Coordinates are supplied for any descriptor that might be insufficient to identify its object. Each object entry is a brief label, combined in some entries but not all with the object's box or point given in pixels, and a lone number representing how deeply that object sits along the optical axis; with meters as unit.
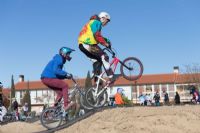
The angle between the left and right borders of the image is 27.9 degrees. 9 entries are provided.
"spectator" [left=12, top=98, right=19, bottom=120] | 27.67
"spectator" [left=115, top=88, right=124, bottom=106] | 15.33
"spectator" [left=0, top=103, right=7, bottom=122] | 19.04
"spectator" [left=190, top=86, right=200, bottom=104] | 18.64
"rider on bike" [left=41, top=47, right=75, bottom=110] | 11.28
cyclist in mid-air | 11.42
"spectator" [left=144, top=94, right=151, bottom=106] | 23.72
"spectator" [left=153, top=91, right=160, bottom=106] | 23.26
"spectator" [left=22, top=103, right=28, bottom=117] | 31.38
